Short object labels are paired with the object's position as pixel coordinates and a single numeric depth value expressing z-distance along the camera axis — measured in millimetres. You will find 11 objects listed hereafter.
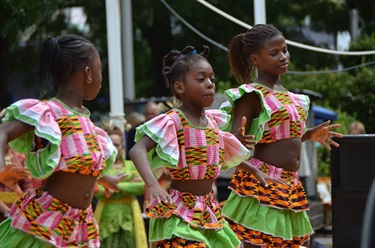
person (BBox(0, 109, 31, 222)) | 5195
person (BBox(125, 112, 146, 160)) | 10628
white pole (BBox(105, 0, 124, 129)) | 11617
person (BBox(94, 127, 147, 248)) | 9477
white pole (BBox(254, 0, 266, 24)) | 10766
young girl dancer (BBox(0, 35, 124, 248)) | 5094
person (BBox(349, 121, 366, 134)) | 11545
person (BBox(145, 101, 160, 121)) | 10836
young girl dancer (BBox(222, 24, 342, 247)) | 6367
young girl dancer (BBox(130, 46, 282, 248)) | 5641
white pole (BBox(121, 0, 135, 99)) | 16109
